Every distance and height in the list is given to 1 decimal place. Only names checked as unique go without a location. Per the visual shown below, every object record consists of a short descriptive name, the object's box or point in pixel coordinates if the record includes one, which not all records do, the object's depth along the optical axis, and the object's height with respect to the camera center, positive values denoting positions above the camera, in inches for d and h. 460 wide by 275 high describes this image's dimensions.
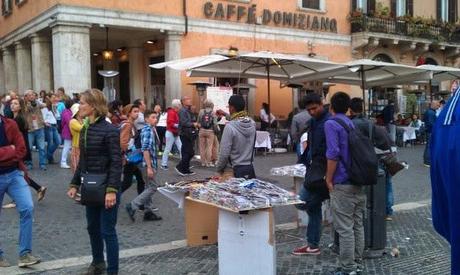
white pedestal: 187.8 -47.8
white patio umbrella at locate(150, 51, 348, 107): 546.6 +43.6
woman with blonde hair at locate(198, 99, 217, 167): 518.9 -23.6
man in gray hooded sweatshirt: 249.1 -16.2
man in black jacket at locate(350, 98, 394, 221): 240.3 -14.5
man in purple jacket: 198.8 -31.0
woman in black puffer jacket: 193.9 -16.9
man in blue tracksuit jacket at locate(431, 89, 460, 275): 60.9 -8.1
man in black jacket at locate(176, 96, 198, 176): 474.3 -29.0
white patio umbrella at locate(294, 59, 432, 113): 561.6 +34.9
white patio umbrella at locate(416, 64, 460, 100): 656.6 +38.5
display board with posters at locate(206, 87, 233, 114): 638.5 +13.4
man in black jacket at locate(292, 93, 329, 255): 222.8 -28.5
